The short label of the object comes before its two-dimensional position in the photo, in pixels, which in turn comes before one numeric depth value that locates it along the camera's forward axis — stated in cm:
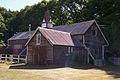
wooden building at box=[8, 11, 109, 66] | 3500
